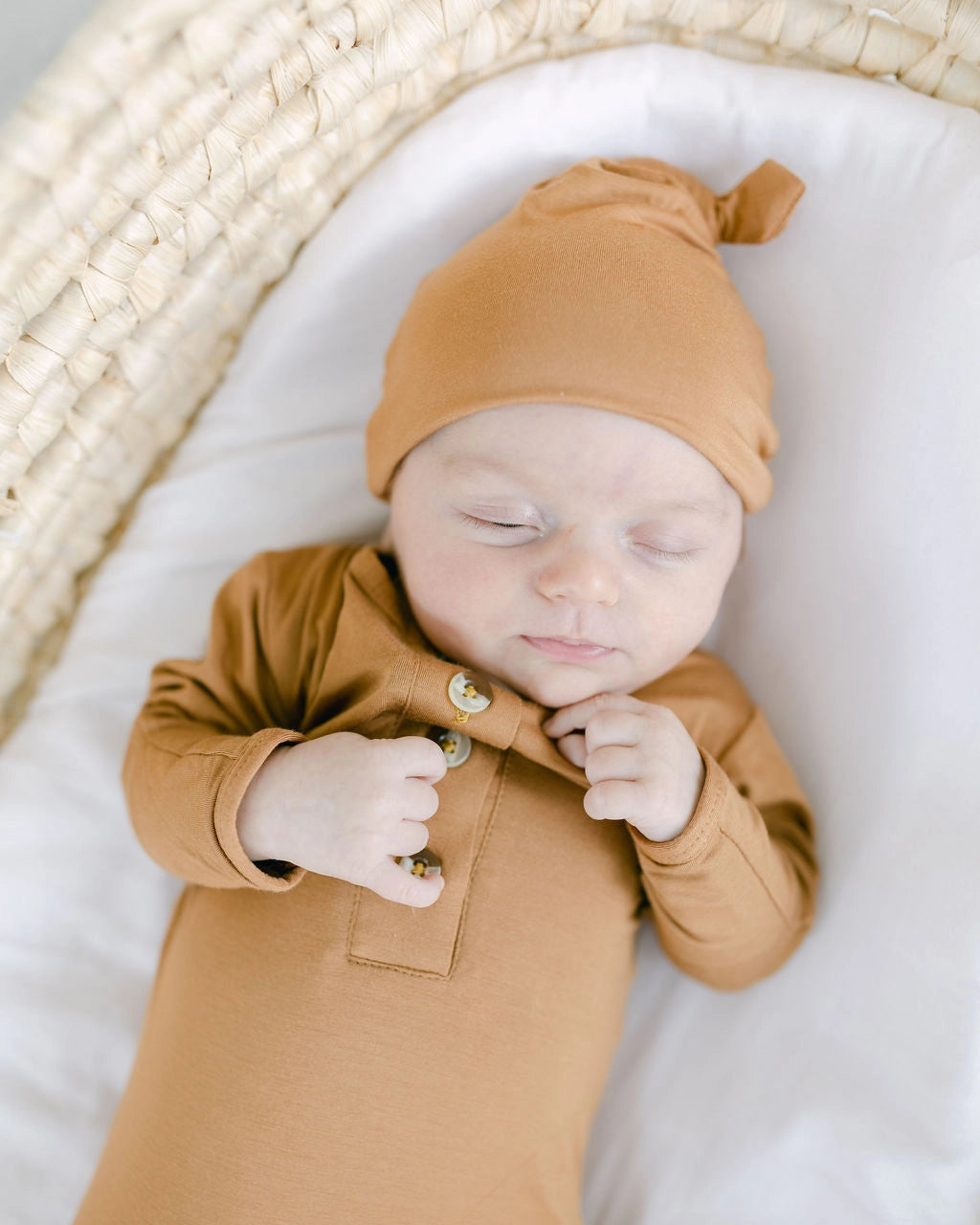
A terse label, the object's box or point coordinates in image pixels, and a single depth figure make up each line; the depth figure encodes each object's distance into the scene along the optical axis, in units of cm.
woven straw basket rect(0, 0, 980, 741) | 34
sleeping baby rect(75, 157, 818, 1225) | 37
